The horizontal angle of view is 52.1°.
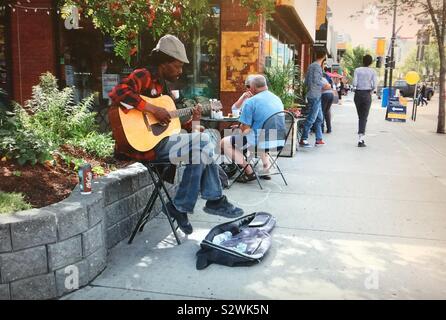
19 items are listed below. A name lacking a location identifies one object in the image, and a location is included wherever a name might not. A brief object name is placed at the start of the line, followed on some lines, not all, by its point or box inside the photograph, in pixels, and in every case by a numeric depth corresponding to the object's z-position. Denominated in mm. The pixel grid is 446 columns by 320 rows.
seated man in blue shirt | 6121
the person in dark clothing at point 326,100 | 11477
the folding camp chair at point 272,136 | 6086
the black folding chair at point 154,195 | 4129
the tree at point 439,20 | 12914
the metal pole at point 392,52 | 29156
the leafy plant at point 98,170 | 4424
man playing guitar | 4047
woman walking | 10133
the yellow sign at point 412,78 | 18070
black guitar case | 3686
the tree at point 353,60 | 78806
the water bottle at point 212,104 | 6436
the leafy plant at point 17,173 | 3798
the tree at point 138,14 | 4570
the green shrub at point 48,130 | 4027
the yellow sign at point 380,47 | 34000
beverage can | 3498
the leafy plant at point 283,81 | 9125
